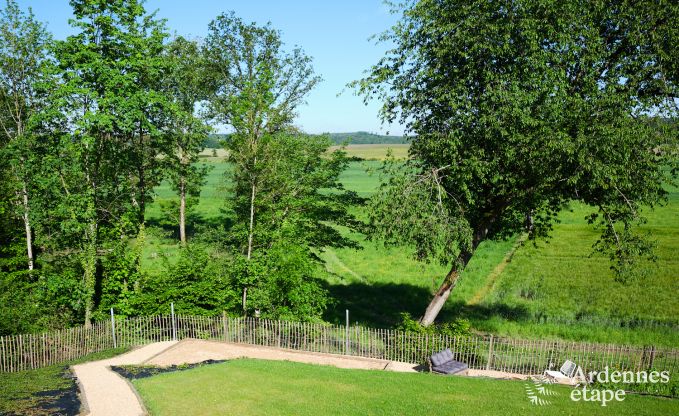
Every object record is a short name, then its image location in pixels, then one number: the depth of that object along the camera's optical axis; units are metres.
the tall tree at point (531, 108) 18.91
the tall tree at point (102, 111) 25.66
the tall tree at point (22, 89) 26.98
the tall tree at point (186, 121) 34.72
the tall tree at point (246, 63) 41.44
